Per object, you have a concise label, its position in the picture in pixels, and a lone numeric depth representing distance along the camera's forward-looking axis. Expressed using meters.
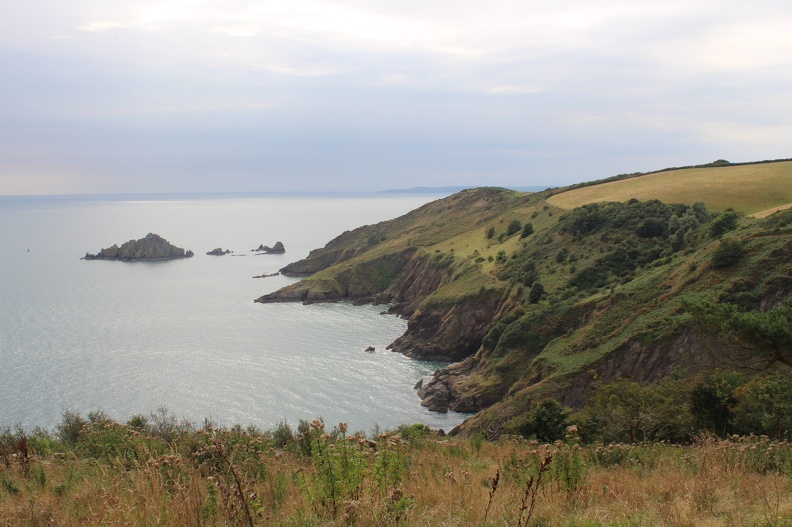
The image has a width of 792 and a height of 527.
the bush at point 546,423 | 30.50
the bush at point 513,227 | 99.81
